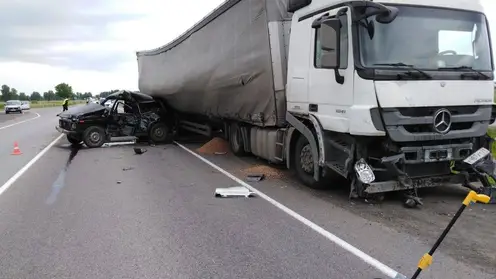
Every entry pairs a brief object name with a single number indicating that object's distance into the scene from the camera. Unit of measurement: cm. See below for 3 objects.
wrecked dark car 1534
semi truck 618
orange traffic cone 1352
